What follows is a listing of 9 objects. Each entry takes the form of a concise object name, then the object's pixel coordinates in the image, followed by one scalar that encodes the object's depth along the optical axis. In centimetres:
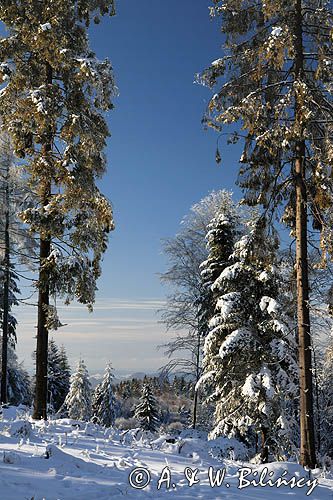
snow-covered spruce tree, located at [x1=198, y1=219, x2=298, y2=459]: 1461
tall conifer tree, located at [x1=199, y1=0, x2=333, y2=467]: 975
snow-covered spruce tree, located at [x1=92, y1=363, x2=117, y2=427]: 5491
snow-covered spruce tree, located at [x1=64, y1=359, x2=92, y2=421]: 4819
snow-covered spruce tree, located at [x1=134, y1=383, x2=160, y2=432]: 5009
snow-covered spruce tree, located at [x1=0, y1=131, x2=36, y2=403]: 2009
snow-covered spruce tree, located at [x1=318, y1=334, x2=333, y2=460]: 2462
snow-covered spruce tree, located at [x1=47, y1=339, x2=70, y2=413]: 4672
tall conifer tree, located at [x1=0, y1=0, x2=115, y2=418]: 1188
